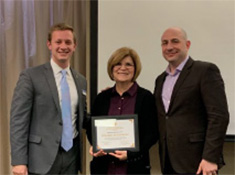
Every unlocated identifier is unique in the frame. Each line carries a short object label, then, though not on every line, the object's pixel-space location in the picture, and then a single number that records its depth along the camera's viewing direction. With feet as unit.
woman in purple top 5.22
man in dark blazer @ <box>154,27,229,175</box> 4.60
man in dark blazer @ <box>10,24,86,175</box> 4.94
